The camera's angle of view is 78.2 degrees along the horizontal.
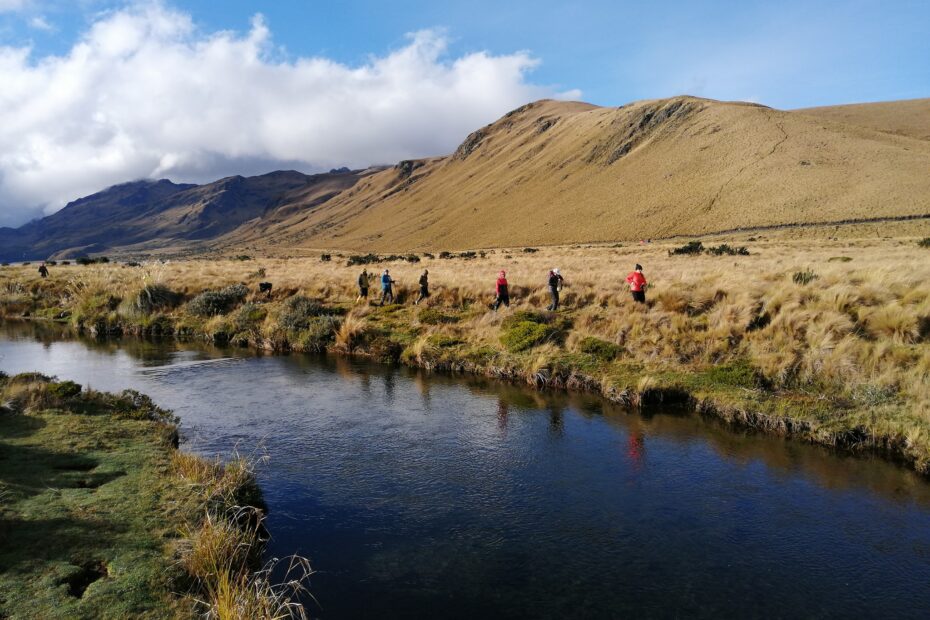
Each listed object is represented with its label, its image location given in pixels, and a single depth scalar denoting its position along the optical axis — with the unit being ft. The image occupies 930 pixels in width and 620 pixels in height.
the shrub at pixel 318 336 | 80.64
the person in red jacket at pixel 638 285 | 72.23
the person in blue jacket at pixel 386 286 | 93.88
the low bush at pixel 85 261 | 234.99
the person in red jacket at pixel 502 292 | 80.94
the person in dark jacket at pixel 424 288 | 91.30
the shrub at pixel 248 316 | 90.61
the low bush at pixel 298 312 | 85.10
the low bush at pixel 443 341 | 72.54
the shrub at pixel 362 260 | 185.45
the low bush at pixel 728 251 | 162.40
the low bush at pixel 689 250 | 175.11
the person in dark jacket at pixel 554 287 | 77.24
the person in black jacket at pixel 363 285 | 98.07
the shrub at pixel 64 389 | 45.16
